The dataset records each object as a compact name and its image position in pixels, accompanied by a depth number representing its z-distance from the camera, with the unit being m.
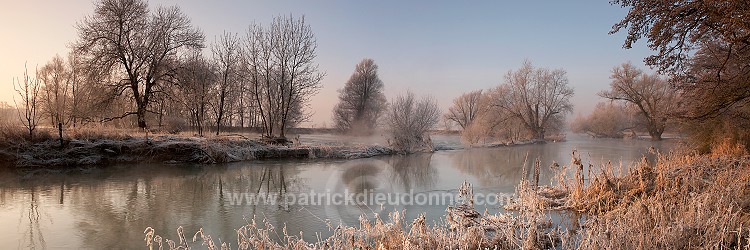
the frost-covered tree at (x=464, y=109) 47.66
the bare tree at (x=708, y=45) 6.89
